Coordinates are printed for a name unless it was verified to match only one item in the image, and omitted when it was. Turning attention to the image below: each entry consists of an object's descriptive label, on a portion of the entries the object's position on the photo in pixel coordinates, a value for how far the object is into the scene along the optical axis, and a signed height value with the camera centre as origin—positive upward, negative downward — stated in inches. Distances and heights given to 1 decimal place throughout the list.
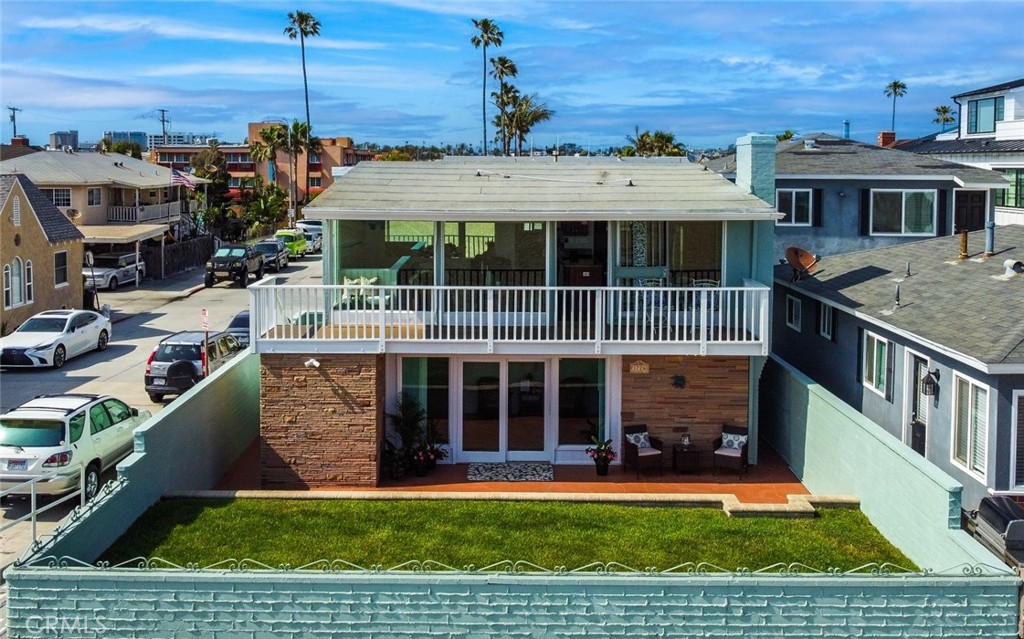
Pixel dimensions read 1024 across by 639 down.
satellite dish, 808.3 -14.4
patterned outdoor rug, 672.4 -150.9
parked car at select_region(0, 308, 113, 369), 1077.8 -106.5
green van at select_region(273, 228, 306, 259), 2244.1 -3.8
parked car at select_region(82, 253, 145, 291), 1737.2 -49.5
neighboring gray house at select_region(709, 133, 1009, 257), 1089.4 +40.8
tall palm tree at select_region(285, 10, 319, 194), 3376.0 +694.1
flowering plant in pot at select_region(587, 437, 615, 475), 676.7 -137.9
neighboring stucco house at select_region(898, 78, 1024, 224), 1401.3 +154.6
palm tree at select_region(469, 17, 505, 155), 3184.1 +624.2
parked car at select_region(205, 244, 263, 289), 1849.2 -44.1
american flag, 2224.4 +128.0
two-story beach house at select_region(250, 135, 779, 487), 651.5 -50.9
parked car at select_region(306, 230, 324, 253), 2437.3 -6.3
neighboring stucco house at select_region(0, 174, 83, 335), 1264.8 -19.4
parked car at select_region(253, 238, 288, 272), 2021.4 -24.8
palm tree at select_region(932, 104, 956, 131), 4382.4 +535.6
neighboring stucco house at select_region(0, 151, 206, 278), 1804.9 +81.5
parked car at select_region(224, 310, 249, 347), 1045.1 -91.4
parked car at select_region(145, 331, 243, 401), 911.7 -108.5
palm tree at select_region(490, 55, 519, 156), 3201.3 +516.2
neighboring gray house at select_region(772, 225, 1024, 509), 522.0 -62.9
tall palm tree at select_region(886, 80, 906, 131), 4945.4 +718.7
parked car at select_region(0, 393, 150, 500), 608.1 -122.3
